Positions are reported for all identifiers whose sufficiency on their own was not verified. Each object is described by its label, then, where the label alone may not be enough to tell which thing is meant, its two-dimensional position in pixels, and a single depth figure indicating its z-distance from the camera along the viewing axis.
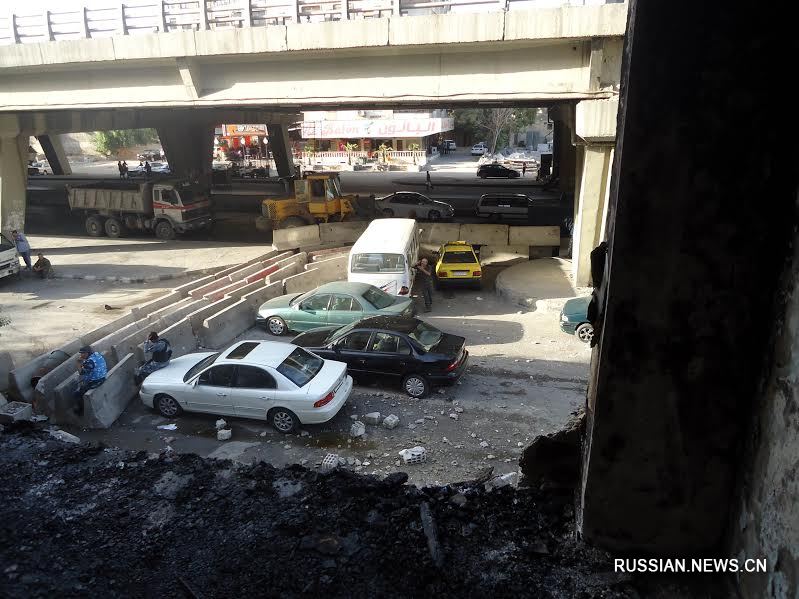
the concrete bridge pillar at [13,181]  22.39
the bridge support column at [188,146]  35.00
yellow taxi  17.09
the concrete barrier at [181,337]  11.88
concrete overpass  14.16
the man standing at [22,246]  19.03
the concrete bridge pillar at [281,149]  40.62
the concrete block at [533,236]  20.52
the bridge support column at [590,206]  15.92
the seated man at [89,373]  9.44
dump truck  24.91
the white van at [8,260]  17.89
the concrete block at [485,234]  20.81
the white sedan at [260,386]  8.94
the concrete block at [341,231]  22.30
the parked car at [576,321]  12.90
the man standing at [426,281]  16.07
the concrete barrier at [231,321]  12.79
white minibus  14.80
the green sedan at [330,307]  13.11
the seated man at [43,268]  18.97
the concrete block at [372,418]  9.20
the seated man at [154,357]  10.40
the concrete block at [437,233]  21.16
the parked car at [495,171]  44.47
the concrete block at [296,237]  20.98
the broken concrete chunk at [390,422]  9.04
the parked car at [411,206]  27.91
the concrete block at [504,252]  20.45
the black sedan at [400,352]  10.12
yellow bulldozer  24.22
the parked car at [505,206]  27.05
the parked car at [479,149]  64.94
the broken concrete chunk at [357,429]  8.88
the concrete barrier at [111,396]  9.27
